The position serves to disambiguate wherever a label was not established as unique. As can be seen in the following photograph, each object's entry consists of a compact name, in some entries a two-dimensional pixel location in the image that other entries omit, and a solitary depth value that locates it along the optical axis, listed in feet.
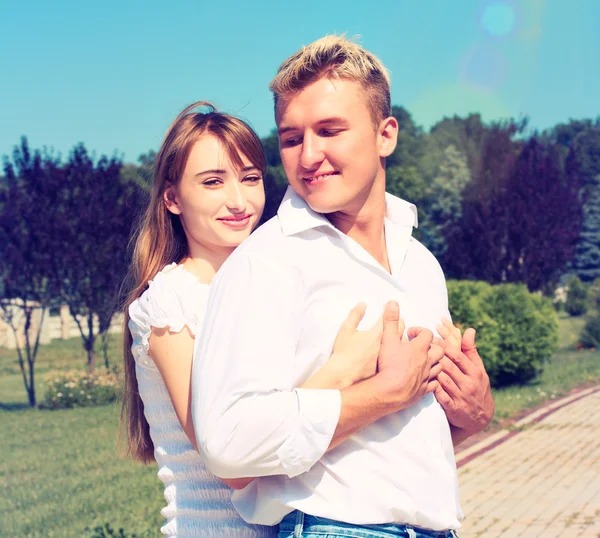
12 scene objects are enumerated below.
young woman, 6.95
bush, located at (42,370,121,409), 49.83
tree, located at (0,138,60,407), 52.13
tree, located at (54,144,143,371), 52.80
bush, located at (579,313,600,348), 66.28
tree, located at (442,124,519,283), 80.33
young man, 5.47
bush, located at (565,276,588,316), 113.80
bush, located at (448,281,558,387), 44.65
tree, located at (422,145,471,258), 140.67
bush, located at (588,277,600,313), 80.03
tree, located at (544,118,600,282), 158.20
